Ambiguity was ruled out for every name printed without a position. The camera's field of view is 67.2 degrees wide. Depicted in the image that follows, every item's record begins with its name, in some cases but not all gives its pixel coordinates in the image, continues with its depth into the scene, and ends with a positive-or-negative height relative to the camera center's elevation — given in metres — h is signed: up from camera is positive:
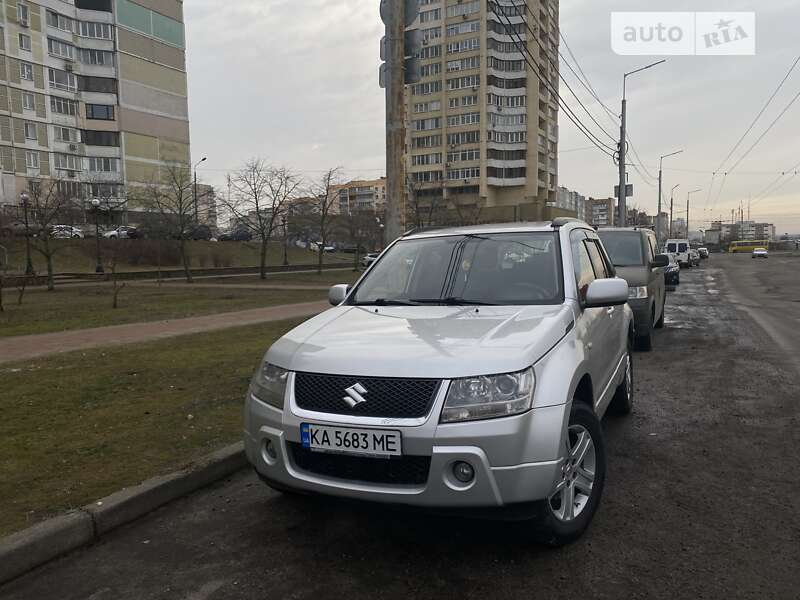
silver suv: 2.78 -0.78
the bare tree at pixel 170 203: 31.83 +3.09
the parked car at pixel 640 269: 9.04 -0.39
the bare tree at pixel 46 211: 24.45 +1.92
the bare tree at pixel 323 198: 38.31 +3.45
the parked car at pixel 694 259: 46.82 -1.19
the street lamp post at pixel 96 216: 34.88 +2.08
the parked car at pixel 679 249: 43.47 -0.34
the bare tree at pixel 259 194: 36.00 +3.28
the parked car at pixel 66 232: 39.22 +1.25
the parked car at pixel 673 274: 21.91 -1.12
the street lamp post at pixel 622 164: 28.11 +3.77
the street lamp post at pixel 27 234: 25.19 +0.70
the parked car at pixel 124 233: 47.38 +1.38
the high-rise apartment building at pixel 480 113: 81.62 +18.70
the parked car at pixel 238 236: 56.66 +1.21
